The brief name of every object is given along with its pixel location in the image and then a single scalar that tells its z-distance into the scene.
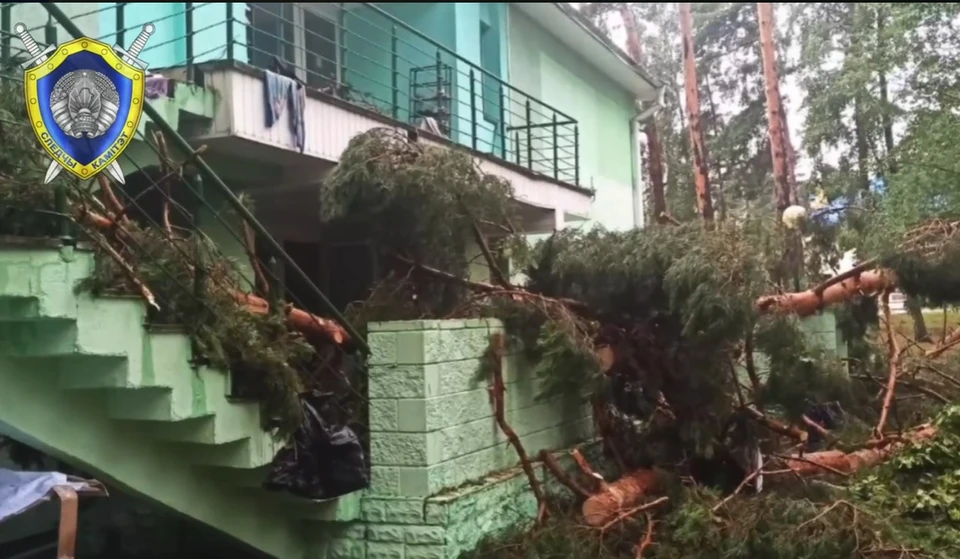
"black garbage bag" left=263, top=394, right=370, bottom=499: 4.48
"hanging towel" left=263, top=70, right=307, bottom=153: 5.82
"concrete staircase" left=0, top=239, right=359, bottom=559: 3.33
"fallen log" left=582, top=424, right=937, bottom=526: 5.44
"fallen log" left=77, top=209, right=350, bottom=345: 5.14
